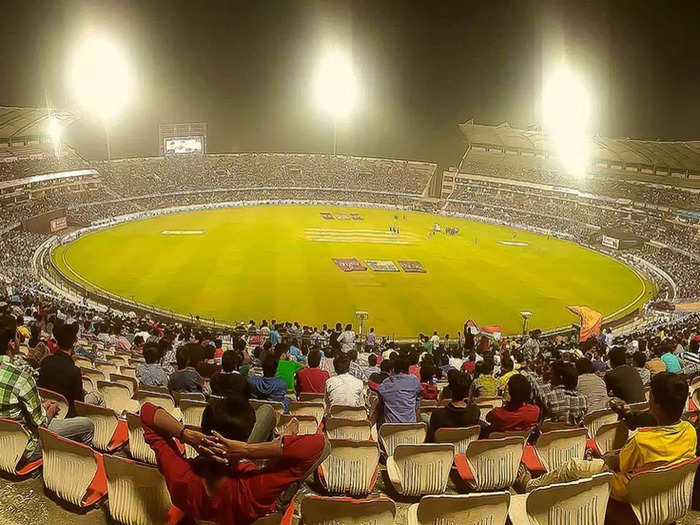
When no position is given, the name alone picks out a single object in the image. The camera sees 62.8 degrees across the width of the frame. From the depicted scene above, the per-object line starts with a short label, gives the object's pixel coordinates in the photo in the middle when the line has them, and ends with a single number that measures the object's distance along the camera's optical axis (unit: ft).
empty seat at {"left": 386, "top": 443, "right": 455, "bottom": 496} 17.75
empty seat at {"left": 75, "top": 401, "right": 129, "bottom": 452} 20.53
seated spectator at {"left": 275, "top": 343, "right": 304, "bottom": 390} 37.50
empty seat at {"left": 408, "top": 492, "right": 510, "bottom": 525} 13.74
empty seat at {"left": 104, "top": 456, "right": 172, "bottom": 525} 14.42
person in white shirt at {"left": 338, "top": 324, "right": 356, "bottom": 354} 65.59
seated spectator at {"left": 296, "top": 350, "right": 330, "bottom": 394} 33.27
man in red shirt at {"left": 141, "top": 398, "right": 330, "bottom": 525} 12.23
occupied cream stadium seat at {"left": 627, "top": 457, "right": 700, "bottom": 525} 15.01
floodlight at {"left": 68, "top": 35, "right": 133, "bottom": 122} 218.38
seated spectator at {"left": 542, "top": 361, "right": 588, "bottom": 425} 24.71
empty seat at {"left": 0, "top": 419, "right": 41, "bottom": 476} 17.19
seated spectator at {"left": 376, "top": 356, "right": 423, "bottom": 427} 25.17
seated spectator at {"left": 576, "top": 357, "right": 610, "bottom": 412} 28.35
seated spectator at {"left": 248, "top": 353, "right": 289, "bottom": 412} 27.48
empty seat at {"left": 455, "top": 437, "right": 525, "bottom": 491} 18.60
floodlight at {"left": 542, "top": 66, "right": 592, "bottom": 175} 215.92
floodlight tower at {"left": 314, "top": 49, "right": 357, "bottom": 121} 257.63
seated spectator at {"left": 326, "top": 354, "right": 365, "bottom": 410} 27.91
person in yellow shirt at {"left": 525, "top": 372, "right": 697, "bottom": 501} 15.35
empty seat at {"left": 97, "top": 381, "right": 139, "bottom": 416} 26.84
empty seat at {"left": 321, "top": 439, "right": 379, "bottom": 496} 17.99
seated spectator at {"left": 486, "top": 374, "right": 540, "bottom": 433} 22.24
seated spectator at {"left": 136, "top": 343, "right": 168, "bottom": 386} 34.37
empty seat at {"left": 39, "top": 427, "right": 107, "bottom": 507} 16.05
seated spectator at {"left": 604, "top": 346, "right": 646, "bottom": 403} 28.50
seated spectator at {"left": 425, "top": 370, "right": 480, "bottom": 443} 22.30
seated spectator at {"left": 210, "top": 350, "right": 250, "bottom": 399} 24.83
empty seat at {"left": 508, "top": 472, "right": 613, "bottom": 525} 14.37
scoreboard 279.49
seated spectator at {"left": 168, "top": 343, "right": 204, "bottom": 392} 30.80
